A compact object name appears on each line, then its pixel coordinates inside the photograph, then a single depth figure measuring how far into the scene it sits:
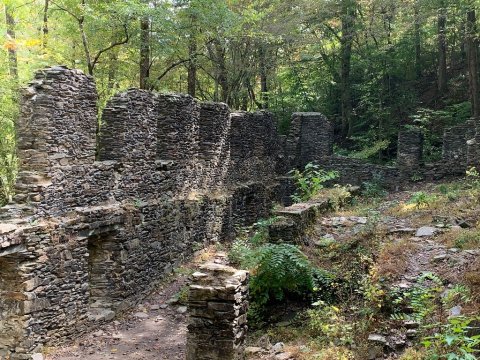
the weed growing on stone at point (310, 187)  14.74
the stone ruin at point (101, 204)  8.50
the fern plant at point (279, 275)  8.91
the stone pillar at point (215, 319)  6.77
